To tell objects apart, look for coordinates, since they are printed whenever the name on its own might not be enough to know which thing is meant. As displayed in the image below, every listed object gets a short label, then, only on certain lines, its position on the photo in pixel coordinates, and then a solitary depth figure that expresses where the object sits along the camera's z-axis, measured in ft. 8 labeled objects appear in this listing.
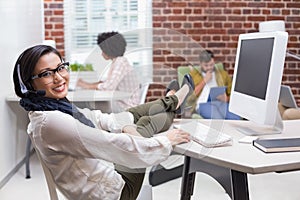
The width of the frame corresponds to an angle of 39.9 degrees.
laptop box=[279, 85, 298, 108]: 12.18
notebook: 4.90
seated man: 6.32
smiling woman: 4.48
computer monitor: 5.52
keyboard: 5.17
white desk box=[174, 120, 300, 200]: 4.43
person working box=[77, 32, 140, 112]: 6.04
